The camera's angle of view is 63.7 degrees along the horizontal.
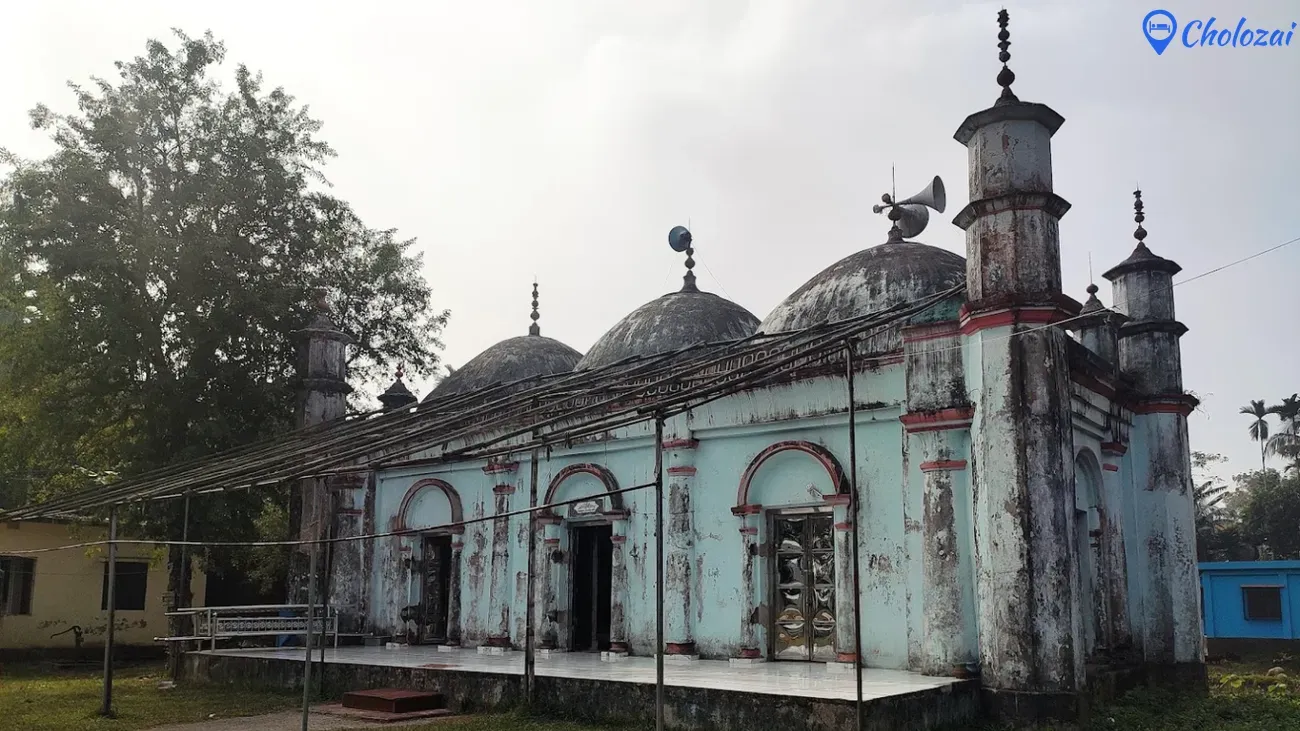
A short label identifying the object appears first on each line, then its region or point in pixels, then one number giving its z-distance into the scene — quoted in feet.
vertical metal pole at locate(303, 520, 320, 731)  28.96
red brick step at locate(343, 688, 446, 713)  36.37
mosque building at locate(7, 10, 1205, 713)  31.73
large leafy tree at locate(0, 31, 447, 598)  54.44
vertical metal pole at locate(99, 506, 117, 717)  38.63
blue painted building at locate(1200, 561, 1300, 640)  70.85
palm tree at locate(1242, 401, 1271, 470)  156.66
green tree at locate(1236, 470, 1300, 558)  111.04
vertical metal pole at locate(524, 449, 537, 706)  33.24
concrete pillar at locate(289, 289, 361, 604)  58.03
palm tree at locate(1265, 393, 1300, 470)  133.64
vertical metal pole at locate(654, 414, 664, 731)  26.68
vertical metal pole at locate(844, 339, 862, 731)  25.17
